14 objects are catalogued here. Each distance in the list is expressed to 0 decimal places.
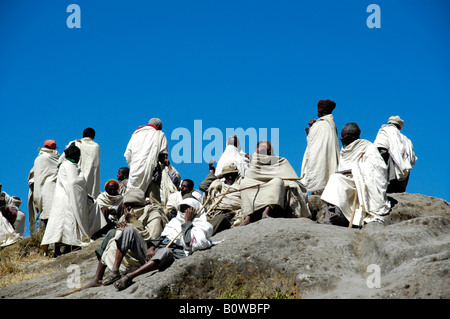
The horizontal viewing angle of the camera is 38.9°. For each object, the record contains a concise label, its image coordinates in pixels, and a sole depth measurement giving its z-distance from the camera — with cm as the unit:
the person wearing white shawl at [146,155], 1164
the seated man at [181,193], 1238
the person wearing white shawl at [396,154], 1126
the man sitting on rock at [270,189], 984
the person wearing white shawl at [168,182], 1309
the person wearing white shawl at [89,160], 1302
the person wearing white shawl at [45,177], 1222
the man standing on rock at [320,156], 1138
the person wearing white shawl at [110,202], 1241
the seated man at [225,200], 1003
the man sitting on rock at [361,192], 948
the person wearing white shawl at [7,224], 1267
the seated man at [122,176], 1391
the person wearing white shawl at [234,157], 1225
